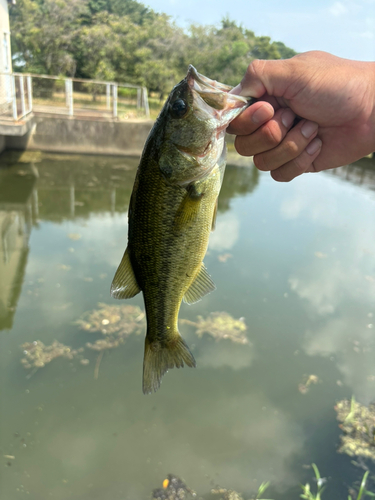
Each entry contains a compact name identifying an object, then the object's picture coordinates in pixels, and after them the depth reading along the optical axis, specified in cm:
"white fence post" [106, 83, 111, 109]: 1196
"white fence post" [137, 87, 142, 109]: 1376
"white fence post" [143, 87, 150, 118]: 1387
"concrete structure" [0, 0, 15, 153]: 1026
